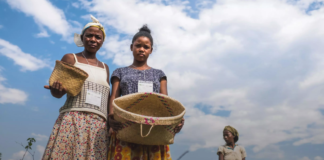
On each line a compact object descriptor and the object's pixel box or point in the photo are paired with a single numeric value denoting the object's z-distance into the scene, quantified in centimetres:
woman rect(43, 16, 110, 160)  227
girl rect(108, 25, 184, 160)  227
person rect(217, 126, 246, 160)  549
